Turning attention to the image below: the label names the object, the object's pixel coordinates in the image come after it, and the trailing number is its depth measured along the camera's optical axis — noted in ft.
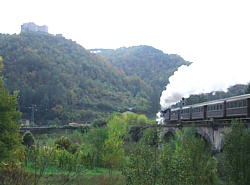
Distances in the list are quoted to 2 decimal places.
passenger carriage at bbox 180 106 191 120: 122.69
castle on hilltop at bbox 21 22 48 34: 604.90
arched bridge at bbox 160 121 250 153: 84.13
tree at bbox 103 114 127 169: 97.86
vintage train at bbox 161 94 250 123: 75.98
